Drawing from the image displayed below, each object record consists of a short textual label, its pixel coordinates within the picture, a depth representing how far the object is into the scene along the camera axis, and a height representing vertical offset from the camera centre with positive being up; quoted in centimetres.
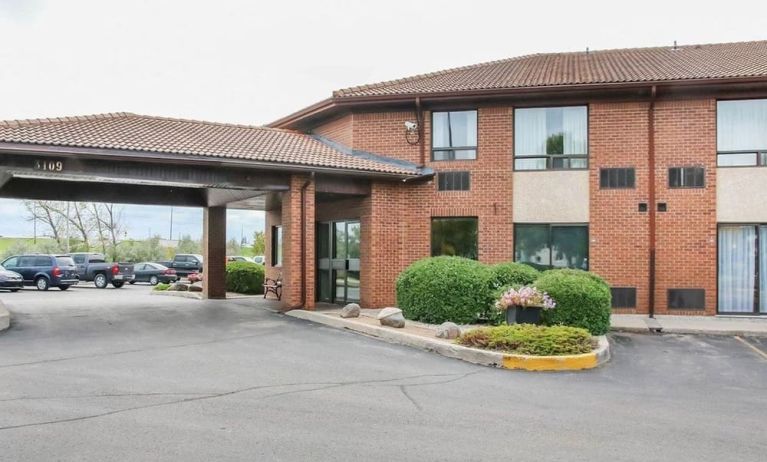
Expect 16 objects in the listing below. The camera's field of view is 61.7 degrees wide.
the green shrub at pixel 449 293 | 1305 -118
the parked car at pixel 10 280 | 2792 -202
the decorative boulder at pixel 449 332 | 1098 -166
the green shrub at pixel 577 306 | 1206 -132
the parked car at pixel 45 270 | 2972 -170
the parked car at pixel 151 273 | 3762 -230
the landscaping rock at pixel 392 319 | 1216 -159
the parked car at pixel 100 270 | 3378 -194
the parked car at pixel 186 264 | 3856 -182
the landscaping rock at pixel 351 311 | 1364 -164
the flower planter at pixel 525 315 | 1162 -144
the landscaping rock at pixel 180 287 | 2539 -214
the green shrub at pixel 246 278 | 2472 -169
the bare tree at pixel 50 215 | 5191 +157
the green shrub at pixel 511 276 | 1373 -87
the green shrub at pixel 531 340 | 962 -161
